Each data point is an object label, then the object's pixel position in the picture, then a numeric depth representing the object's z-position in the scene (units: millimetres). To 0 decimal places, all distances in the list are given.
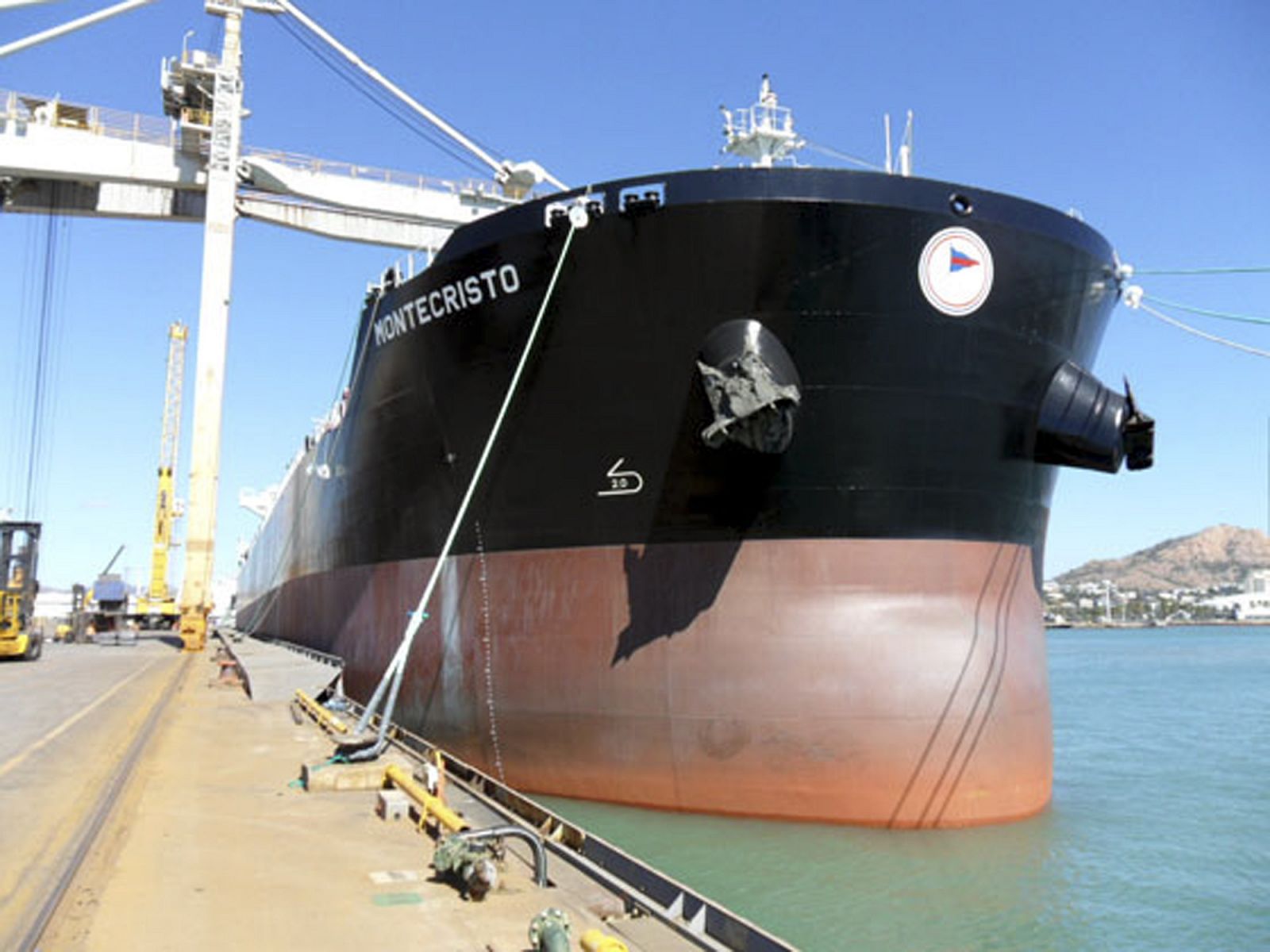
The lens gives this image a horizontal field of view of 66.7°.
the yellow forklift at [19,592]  22062
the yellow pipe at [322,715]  9755
